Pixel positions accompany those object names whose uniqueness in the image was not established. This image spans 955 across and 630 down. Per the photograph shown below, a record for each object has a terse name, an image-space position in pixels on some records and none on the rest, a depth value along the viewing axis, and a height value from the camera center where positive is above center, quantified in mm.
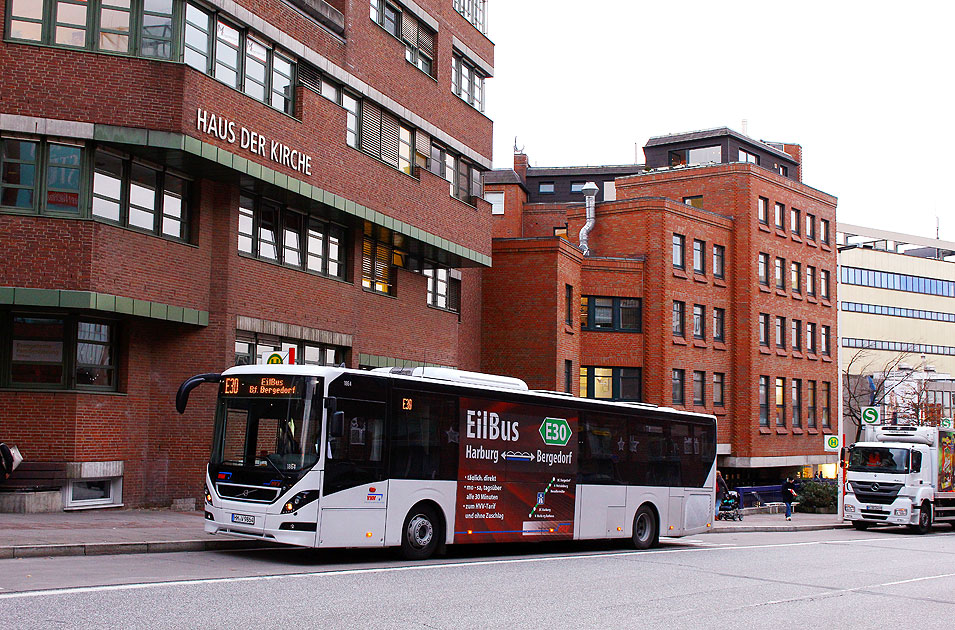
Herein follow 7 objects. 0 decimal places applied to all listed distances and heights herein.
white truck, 32812 -1925
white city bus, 15031 -898
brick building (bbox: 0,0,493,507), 19375 +4110
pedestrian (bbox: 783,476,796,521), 37062 -2973
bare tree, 66694 +2692
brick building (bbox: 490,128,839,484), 38344 +5062
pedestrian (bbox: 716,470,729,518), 37059 -2743
